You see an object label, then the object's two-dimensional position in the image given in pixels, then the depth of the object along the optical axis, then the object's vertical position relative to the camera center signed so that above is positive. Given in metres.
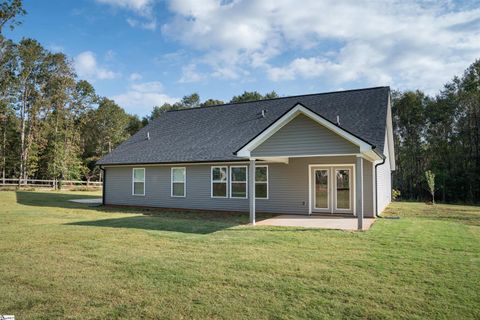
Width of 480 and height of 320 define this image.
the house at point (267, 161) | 11.36 +0.76
